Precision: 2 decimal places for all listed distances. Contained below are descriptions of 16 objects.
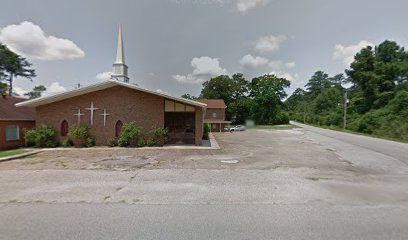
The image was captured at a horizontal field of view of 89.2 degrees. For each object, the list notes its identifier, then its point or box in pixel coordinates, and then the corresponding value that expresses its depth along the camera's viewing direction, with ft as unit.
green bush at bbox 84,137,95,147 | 47.76
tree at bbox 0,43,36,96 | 113.19
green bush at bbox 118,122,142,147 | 46.50
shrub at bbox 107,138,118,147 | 47.60
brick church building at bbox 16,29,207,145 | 49.08
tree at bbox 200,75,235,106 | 181.06
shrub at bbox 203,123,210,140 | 71.51
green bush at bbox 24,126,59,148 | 46.29
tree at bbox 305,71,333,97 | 319.16
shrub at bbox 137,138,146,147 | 47.24
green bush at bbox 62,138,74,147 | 47.66
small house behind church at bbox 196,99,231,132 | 127.25
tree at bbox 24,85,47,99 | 189.09
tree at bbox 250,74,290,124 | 173.17
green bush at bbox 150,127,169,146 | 47.98
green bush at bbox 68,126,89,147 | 46.68
